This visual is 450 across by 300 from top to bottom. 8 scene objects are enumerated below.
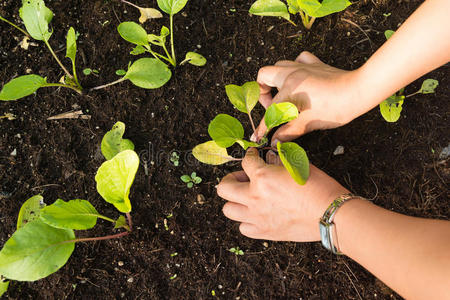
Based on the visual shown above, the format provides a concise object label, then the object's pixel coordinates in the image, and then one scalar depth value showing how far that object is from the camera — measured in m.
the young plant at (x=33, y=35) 0.86
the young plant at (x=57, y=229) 0.80
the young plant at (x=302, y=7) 0.83
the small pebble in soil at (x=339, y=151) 0.90
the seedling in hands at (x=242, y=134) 0.80
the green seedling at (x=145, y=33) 0.87
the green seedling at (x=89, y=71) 0.93
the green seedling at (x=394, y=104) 0.87
